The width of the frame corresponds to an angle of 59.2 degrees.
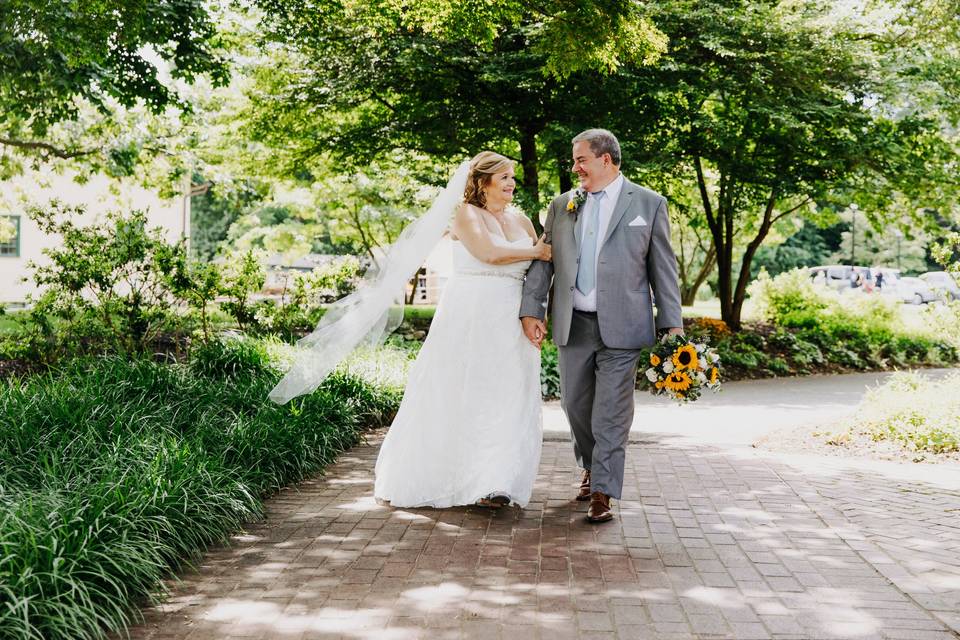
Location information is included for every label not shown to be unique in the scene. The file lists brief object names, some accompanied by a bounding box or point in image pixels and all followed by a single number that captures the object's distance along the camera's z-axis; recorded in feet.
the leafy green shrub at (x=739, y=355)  46.11
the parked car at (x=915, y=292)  119.03
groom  16.90
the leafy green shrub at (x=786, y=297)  61.11
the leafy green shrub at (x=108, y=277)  29.89
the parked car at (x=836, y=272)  135.44
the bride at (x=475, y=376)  17.72
